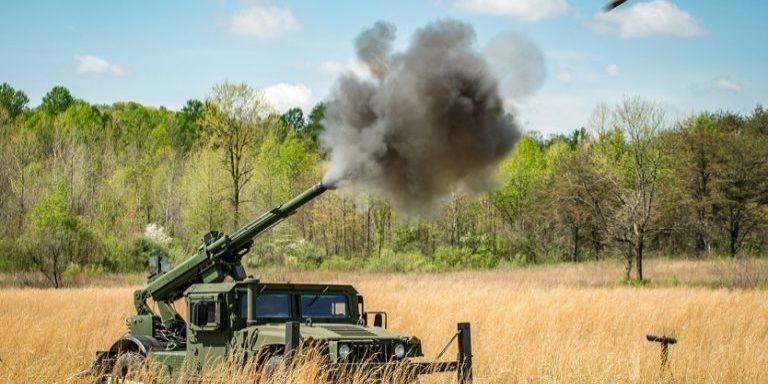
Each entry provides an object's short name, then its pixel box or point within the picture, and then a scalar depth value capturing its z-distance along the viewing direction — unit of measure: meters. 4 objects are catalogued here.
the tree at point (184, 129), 94.50
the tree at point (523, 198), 56.91
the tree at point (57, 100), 108.62
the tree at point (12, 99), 100.62
